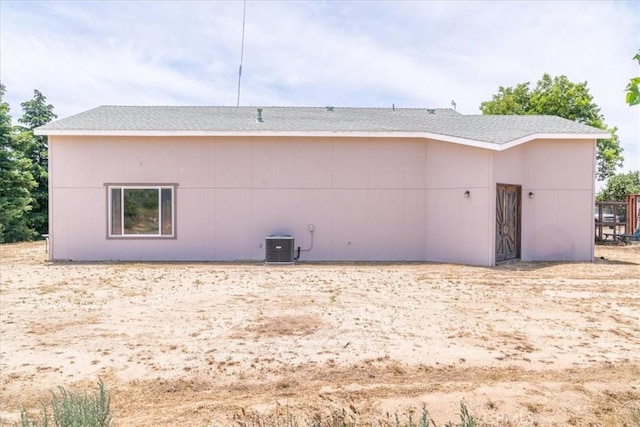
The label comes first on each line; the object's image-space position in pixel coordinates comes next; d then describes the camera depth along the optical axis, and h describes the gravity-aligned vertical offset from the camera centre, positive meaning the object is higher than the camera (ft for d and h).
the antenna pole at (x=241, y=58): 60.13 +19.92
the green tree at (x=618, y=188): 90.25 +4.77
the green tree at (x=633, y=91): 6.57 +1.74
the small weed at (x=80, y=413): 7.95 -3.75
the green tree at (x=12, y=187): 58.34 +2.64
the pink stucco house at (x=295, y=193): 38.65 +1.36
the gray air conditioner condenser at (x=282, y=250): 37.58 -3.43
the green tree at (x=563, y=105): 82.58 +19.57
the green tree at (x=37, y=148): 65.82 +8.79
